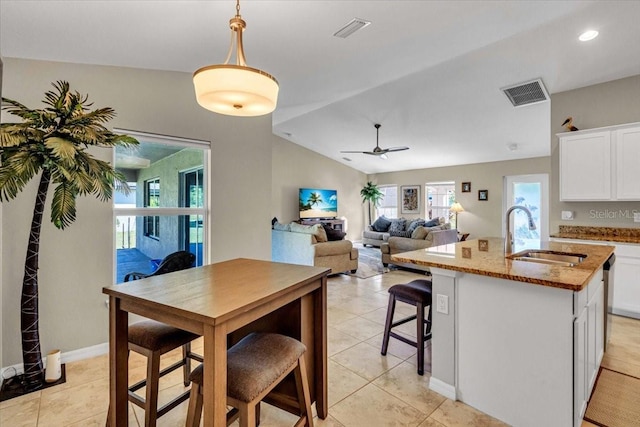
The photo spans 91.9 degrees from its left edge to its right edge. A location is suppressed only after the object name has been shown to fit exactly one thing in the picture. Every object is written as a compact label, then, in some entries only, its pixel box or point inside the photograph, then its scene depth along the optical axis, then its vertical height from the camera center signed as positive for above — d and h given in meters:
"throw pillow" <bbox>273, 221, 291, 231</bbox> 6.00 -0.32
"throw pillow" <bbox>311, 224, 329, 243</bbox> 5.38 -0.40
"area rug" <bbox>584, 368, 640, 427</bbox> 1.88 -1.26
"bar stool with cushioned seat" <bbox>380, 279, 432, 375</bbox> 2.40 -0.74
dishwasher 2.48 -0.71
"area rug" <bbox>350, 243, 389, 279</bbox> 5.76 -1.12
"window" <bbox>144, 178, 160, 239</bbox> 3.10 +0.08
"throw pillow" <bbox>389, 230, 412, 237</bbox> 6.72 -0.50
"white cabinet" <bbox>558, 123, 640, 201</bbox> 3.51 +0.56
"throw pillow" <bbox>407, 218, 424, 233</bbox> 6.94 -0.31
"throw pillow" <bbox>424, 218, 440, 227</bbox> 6.87 -0.28
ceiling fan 6.10 +1.19
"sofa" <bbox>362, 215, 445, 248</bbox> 6.98 -0.46
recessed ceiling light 2.96 +1.71
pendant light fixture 1.46 +0.61
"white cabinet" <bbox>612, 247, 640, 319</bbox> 3.34 -0.77
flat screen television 9.01 +0.24
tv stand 8.81 -0.31
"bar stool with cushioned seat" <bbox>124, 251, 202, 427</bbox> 1.60 -0.73
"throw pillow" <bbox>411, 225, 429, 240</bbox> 5.86 -0.42
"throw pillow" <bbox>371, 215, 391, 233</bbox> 8.79 -0.40
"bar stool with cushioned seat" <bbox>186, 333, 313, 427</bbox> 1.26 -0.71
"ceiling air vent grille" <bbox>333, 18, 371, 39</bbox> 2.41 +1.47
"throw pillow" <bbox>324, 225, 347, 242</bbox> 5.63 -0.43
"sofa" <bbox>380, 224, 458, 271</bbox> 5.82 -0.60
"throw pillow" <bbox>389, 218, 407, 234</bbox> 7.52 -0.35
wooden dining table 1.16 -0.44
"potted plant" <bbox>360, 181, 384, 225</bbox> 10.35 +0.60
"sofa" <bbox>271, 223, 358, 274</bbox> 5.30 -0.69
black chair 2.60 -0.45
